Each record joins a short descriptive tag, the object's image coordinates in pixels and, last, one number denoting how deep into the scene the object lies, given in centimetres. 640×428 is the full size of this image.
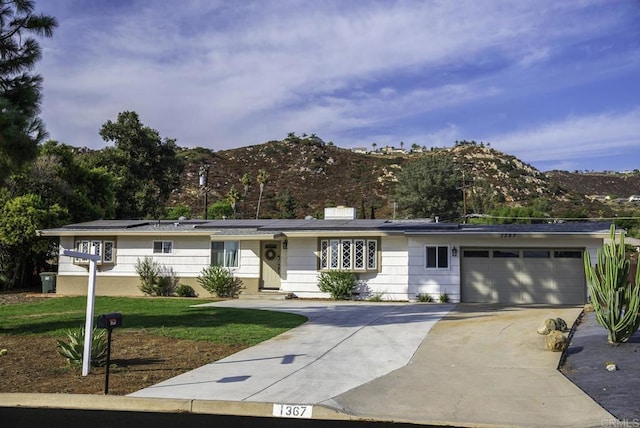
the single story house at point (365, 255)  2020
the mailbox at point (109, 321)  905
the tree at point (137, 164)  4019
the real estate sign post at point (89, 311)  1000
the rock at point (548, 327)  1282
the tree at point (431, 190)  5634
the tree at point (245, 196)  6619
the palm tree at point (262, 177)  6512
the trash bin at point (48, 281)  2480
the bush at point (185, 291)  2330
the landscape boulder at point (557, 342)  1133
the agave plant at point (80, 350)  1062
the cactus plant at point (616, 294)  1094
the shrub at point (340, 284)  2148
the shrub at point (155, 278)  2364
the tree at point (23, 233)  2483
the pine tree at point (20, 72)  1284
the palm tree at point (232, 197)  5602
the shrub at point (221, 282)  2272
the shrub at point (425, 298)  2089
